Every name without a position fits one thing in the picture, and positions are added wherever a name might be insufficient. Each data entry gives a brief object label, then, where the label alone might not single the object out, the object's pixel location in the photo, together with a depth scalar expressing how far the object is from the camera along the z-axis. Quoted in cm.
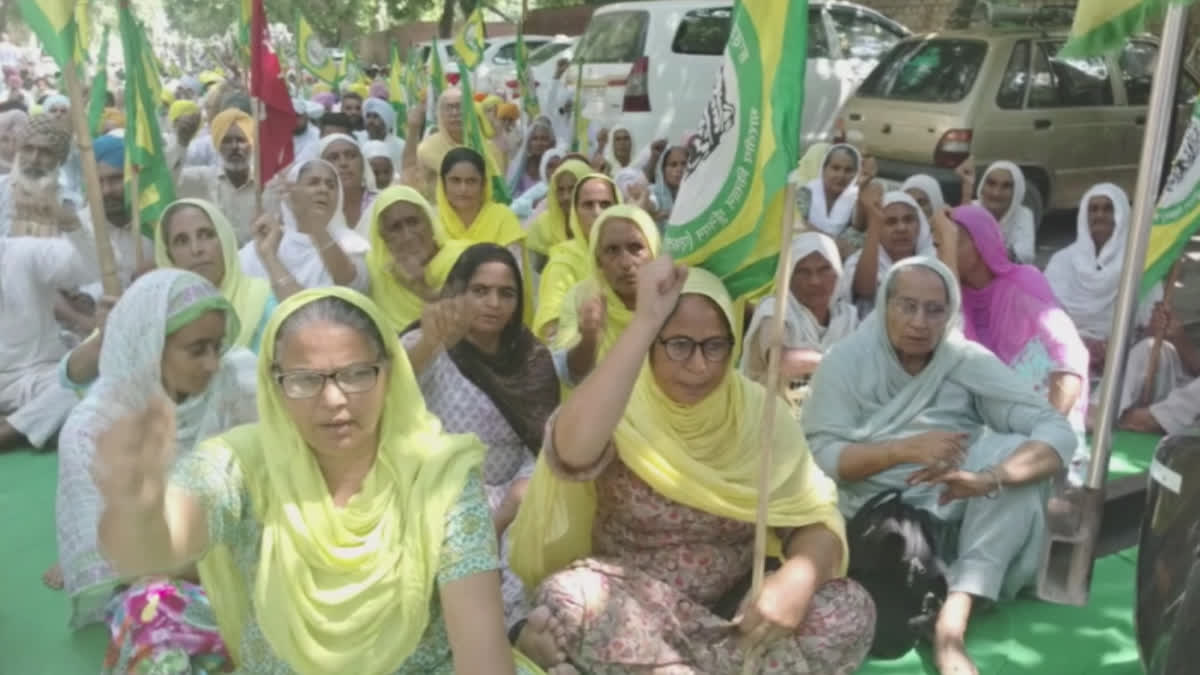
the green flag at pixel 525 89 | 998
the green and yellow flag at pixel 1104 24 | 294
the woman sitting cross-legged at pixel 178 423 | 261
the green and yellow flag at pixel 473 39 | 1035
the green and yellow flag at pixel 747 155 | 236
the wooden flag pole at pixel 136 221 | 388
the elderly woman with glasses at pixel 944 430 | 323
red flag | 493
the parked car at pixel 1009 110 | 854
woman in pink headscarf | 419
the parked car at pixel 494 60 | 1462
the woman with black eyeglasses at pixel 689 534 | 253
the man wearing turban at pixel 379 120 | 1008
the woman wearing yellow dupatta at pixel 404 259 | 461
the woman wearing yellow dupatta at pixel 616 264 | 398
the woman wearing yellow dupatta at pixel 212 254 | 388
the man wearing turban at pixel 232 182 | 645
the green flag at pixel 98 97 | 695
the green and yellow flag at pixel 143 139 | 441
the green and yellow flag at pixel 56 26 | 336
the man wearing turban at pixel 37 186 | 522
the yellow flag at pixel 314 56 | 1138
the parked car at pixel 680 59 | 967
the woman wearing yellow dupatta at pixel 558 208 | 588
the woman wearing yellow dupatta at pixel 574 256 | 454
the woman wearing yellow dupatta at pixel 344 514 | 207
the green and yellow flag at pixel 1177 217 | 325
